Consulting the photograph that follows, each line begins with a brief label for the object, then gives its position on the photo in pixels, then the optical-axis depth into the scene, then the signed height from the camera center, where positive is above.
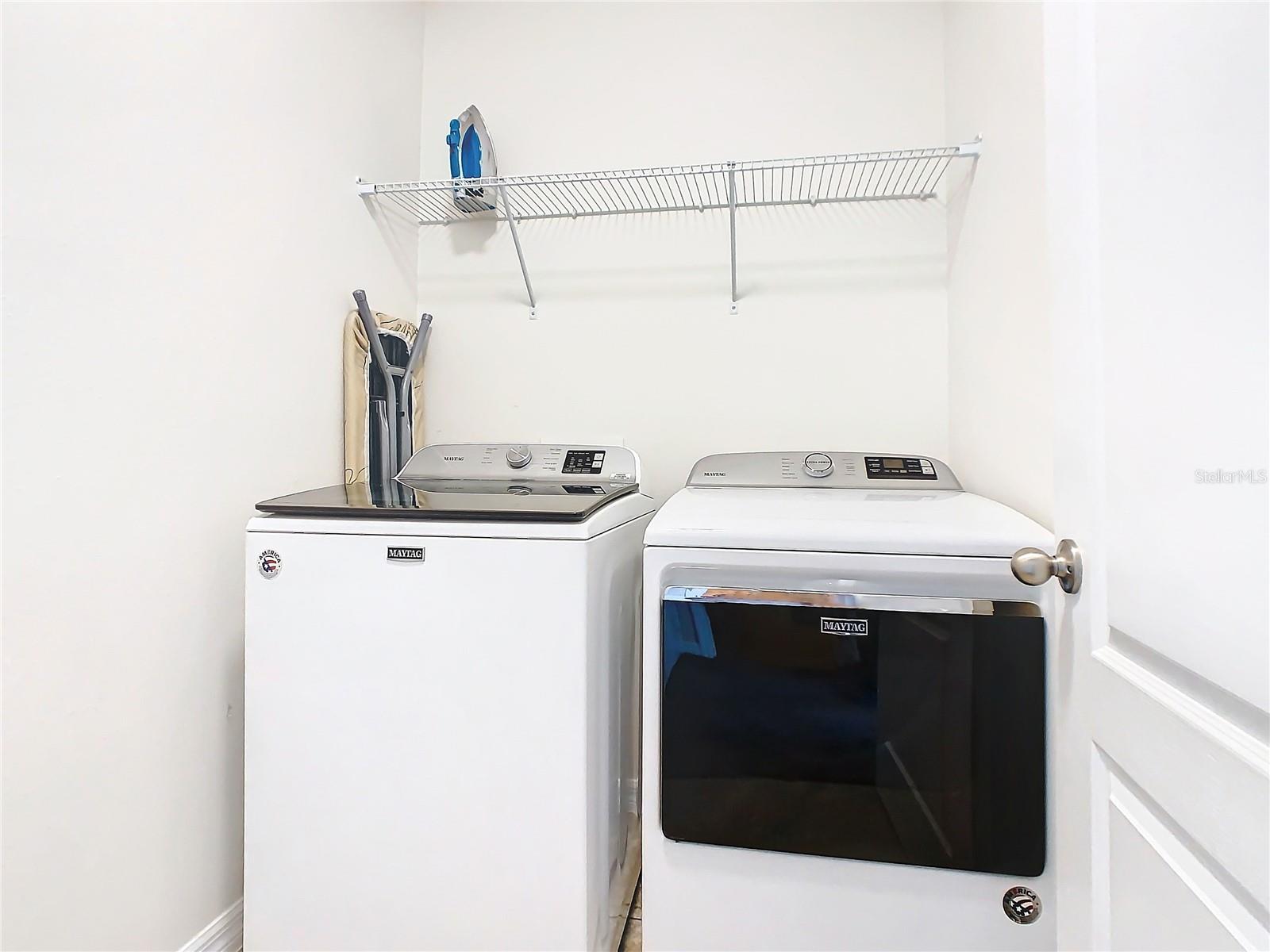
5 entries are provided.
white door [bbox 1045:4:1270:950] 0.51 +0.01
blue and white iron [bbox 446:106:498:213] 1.91 +0.95
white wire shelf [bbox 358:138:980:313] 1.84 +0.85
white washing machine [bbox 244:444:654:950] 1.14 -0.44
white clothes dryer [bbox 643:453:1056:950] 1.05 -0.42
